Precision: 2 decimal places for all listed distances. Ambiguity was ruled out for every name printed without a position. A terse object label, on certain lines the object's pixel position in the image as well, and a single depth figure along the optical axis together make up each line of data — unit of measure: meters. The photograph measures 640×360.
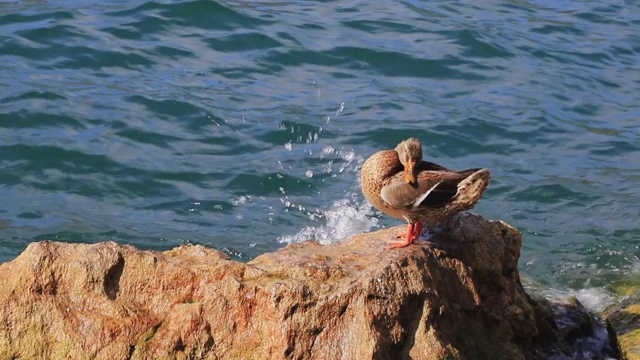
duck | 10.55
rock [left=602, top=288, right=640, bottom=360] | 12.16
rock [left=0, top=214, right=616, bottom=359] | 9.35
